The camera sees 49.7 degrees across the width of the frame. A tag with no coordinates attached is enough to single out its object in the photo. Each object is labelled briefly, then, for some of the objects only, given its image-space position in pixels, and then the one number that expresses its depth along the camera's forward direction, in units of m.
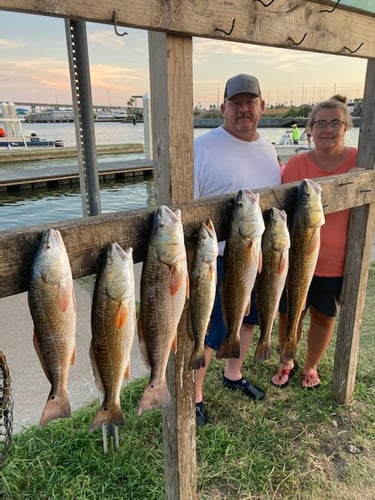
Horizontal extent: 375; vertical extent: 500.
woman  2.84
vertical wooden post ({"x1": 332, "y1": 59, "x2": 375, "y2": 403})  2.56
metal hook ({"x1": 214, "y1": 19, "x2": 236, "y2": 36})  1.58
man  2.71
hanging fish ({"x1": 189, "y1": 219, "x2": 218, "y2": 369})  1.57
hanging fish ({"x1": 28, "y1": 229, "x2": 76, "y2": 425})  1.24
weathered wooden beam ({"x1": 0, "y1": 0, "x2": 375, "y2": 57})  1.25
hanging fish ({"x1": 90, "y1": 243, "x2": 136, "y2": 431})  1.34
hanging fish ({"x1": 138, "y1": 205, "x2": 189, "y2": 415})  1.42
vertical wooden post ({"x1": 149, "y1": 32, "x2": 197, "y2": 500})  1.48
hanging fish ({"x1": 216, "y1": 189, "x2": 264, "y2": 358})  1.65
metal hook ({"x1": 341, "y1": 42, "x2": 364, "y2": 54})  2.12
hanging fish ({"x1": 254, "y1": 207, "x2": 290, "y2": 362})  1.78
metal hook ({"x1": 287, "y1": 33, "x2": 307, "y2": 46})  1.85
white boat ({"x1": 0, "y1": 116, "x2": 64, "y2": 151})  27.12
